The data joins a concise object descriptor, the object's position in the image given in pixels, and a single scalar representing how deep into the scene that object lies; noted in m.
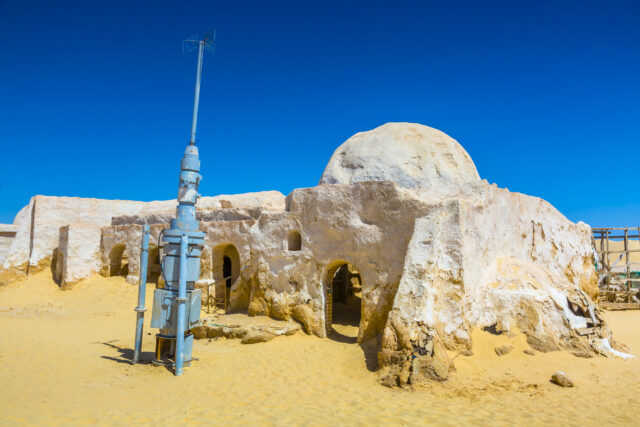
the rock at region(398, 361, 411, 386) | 7.59
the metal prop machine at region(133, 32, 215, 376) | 8.19
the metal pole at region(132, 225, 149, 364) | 8.74
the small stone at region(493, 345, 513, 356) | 8.61
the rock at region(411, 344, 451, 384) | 7.59
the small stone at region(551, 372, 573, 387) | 7.57
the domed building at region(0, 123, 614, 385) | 8.73
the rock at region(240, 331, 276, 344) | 10.35
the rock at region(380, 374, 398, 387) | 7.69
